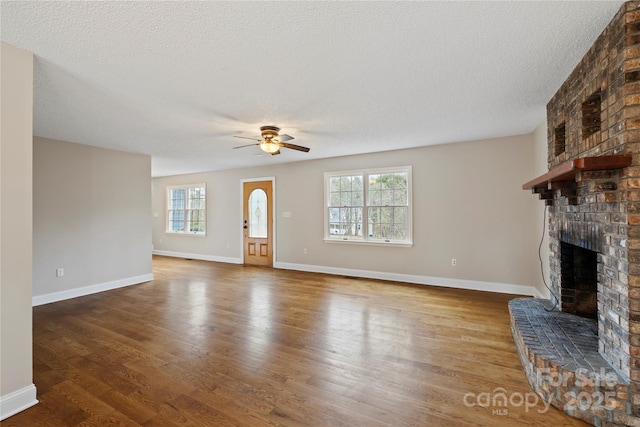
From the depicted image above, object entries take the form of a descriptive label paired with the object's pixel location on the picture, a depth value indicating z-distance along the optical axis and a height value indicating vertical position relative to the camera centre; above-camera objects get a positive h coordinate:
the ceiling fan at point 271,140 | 3.66 +0.97
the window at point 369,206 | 5.31 +0.16
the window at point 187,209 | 7.94 +0.22
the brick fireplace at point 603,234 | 1.69 -0.15
